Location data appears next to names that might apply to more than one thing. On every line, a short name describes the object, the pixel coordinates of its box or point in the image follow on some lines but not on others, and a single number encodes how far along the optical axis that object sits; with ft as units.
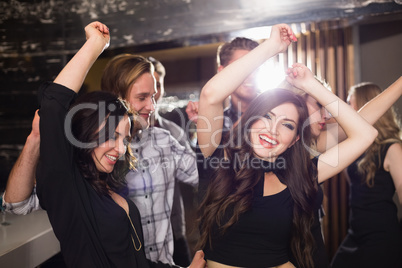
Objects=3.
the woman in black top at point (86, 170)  3.77
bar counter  5.12
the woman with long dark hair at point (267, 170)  4.80
